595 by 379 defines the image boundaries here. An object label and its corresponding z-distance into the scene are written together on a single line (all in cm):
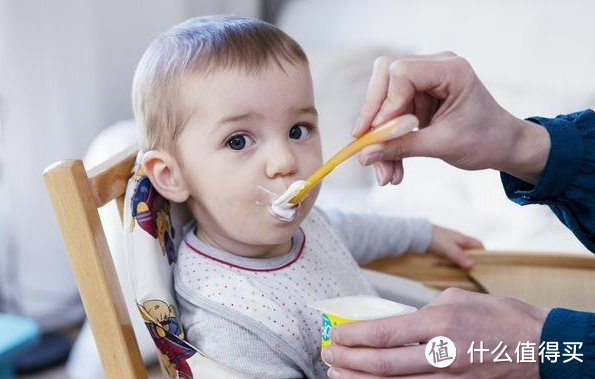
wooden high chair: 78
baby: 87
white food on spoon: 85
